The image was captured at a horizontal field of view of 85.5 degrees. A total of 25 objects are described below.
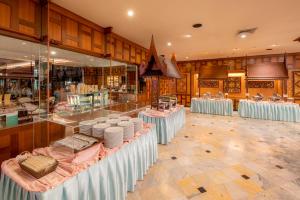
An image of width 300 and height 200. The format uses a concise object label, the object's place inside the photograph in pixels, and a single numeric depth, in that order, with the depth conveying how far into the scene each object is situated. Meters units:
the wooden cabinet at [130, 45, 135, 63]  6.15
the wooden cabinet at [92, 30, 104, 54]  4.47
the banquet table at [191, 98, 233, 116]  7.93
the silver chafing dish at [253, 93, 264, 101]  7.51
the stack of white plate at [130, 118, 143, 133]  2.53
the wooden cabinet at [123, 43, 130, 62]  5.73
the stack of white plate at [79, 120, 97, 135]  2.12
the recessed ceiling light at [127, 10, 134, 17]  3.60
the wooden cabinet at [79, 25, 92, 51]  4.07
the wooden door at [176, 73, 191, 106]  10.69
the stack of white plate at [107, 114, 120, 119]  2.70
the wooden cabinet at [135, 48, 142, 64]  6.48
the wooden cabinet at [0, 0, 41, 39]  2.68
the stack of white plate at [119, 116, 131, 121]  2.57
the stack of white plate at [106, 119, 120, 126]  2.31
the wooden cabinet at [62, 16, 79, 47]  3.61
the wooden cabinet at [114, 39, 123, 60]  5.33
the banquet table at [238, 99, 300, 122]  6.55
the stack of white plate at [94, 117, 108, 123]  2.38
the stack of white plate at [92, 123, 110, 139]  2.06
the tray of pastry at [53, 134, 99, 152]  1.72
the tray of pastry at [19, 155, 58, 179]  1.34
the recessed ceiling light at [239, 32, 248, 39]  4.76
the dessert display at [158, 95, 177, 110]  4.63
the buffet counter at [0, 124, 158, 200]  1.28
